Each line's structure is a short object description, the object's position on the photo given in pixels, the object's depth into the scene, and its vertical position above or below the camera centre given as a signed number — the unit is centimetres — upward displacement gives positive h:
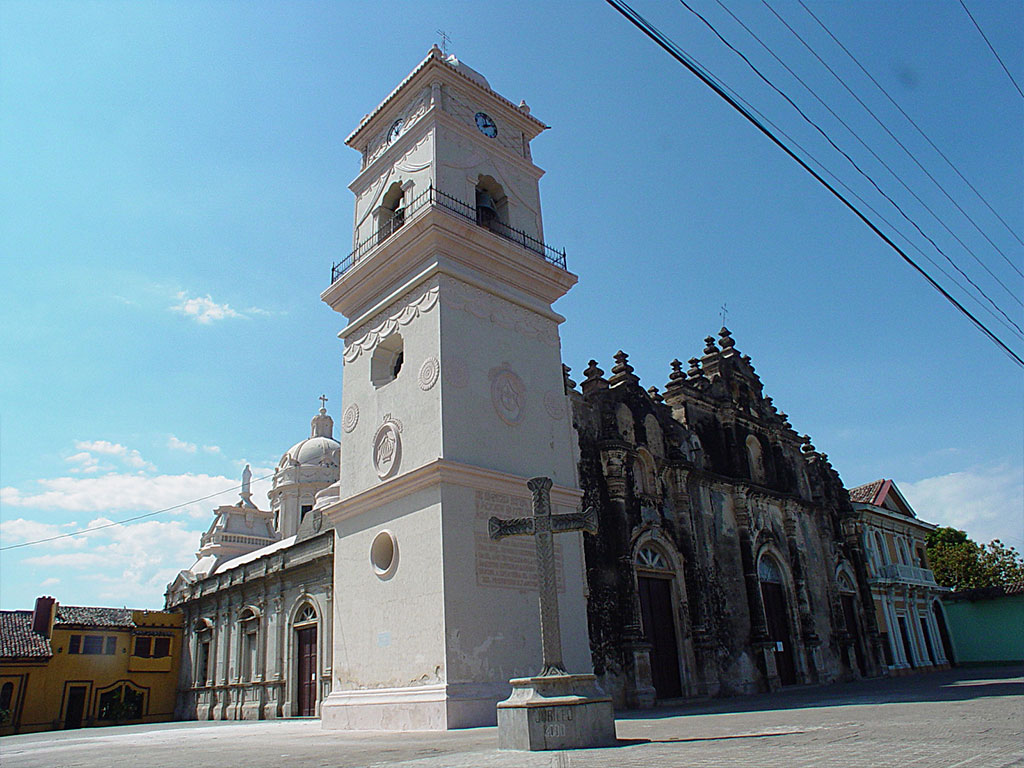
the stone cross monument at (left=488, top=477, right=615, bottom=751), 776 -60
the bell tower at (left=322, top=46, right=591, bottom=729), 1348 +489
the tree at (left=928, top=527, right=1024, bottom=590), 4181 +294
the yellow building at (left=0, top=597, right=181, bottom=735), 2817 +43
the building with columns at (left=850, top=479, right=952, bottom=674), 3195 +173
